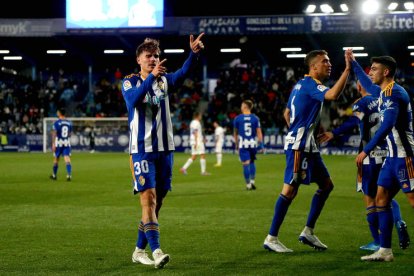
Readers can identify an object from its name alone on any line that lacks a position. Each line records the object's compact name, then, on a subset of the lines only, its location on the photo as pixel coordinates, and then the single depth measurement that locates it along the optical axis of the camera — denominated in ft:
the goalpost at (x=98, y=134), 136.56
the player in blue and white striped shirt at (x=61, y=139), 70.38
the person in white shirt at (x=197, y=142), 77.61
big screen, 126.21
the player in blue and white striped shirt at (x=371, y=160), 28.53
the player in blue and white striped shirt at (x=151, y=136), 24.25
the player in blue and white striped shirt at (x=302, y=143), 27.68
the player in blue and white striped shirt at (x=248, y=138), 58.85
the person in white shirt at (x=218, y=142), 92.68
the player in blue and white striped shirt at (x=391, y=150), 24.91
